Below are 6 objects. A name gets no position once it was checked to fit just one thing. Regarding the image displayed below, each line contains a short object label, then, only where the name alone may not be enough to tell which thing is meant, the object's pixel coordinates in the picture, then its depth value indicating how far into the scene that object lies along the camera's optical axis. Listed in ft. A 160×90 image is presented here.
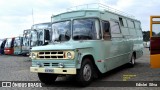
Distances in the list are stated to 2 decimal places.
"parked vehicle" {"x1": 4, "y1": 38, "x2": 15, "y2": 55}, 60.29
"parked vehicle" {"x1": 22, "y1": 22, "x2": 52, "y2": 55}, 42.07
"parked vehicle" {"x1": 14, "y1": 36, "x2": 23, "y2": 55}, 55.95
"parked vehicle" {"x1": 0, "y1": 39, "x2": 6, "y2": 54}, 65.10
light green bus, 16.75
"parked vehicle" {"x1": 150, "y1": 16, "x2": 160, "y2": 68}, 20.29
